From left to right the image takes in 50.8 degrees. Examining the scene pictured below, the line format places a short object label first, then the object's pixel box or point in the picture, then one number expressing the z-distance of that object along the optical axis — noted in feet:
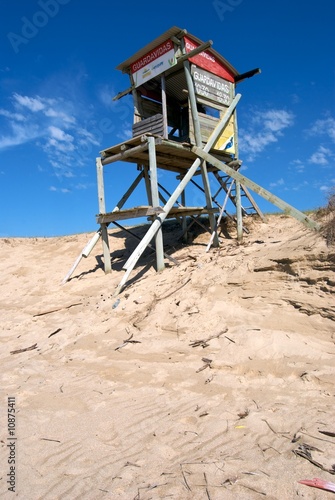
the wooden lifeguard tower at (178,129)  31.67
